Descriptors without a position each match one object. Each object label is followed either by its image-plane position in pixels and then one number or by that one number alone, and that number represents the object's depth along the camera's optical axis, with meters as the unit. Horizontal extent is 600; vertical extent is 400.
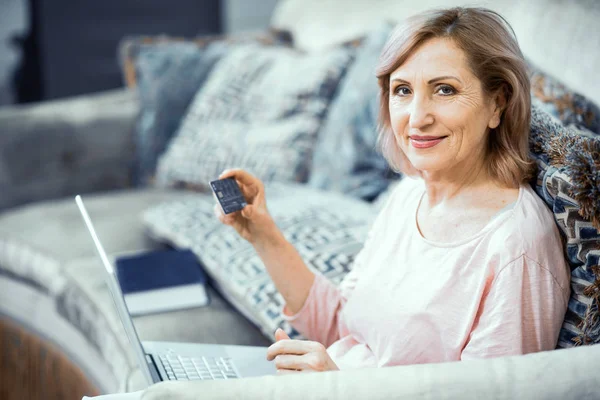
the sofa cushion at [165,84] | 3.10
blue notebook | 2.18
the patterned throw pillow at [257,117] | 2.61
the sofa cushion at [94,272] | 2.06
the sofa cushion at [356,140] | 2.38
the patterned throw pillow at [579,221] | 1.56
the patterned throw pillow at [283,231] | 2.00
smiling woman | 1.56
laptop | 1.70
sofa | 1.43
